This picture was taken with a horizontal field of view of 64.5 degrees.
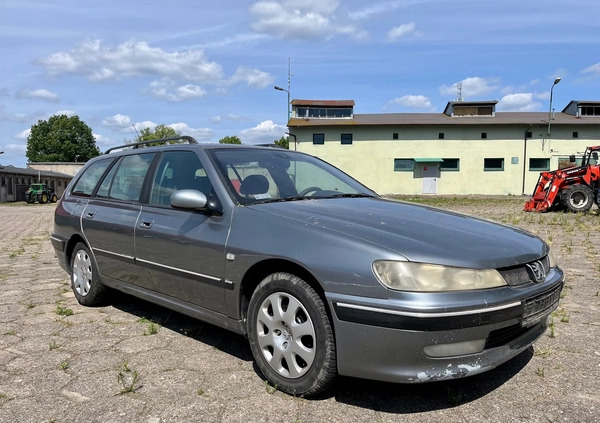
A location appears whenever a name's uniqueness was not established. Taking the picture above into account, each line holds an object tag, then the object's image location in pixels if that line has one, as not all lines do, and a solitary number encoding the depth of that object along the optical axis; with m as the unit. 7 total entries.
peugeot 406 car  2.32
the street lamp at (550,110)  31.76
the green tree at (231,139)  103.39
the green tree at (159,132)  73.06
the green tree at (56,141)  83.00
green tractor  35.22
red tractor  15.45
